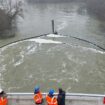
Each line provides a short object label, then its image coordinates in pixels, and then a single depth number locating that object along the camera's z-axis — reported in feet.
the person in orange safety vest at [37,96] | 18.33
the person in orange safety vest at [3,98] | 18.28
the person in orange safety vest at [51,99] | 17.56
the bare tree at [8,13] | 75.32
